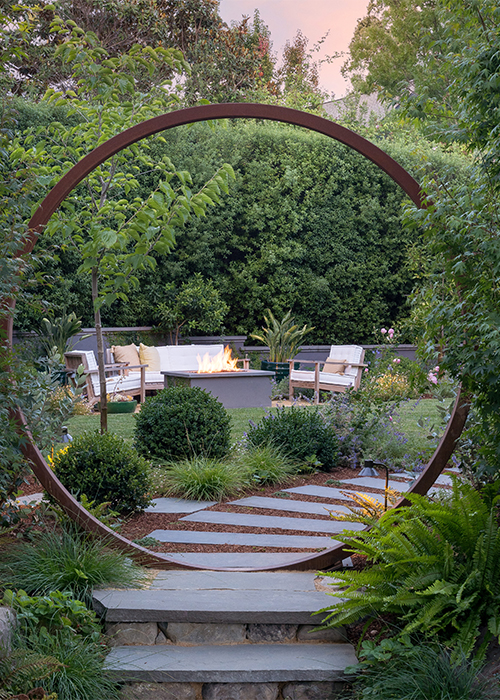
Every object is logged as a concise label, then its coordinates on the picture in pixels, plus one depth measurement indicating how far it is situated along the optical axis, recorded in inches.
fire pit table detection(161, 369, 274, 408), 338.6
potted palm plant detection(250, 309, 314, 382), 460.2
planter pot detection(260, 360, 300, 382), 445.1
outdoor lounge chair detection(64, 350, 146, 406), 350.9
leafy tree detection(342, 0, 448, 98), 643.5
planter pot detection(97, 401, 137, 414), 343.0
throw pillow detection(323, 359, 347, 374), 422.9
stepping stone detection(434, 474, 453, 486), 190.6
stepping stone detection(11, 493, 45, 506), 149.7
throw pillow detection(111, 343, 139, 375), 404.8
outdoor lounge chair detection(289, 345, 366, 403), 394.0
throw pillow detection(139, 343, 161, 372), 410.9
